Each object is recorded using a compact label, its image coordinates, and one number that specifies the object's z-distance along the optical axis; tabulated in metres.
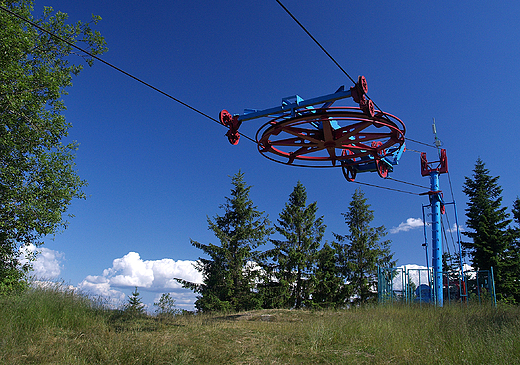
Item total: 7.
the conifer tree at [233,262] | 22.88
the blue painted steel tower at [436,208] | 18.34
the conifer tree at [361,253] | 26.75
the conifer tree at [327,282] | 26.02
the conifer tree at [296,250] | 25.17
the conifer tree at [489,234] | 26.84
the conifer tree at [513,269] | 26.33
